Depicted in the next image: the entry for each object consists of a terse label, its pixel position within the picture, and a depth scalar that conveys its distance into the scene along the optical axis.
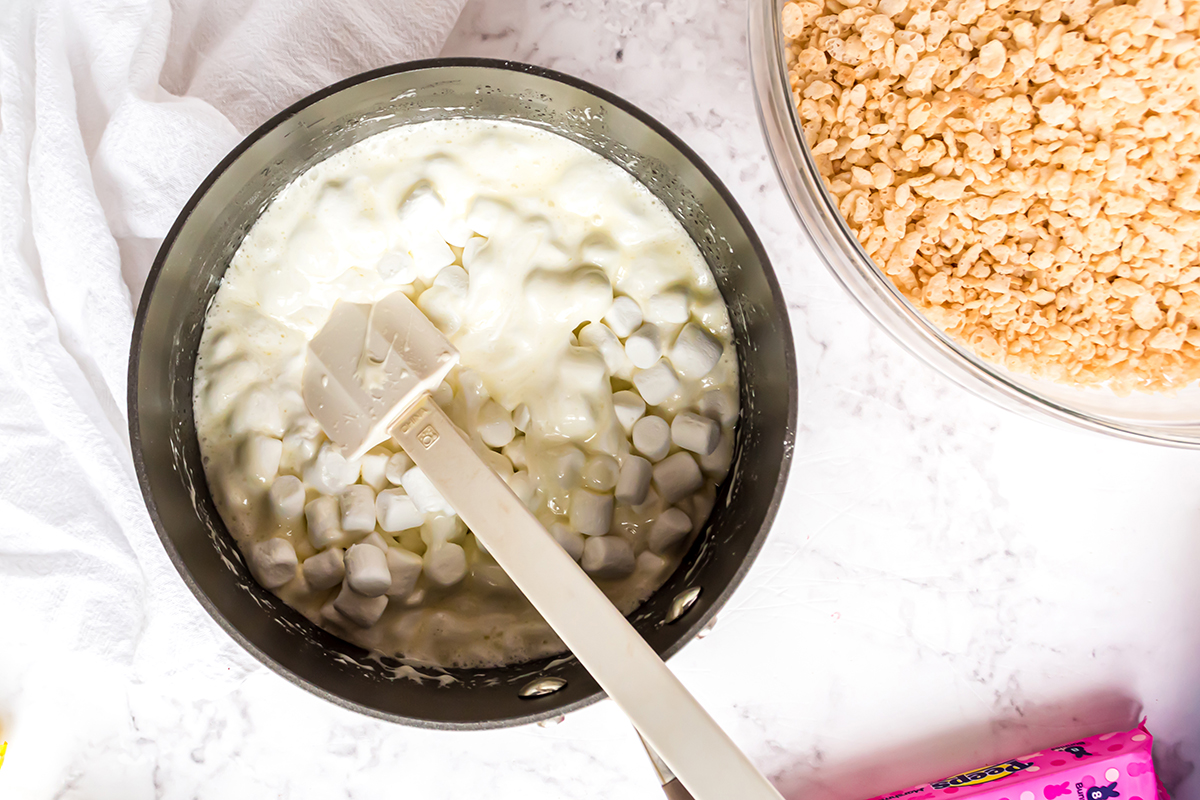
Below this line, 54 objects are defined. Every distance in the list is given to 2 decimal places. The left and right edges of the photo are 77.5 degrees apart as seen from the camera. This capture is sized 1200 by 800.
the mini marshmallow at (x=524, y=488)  0.63
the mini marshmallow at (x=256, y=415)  0.62
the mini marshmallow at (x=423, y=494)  0.62
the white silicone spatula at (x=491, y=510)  0.45
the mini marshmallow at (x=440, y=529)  0.63
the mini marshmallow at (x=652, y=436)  0.63
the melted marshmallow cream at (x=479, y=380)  0.61
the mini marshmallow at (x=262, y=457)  0.61
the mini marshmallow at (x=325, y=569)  0.61
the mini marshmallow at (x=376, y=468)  0.63
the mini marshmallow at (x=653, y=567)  0.62
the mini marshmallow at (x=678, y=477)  0.62
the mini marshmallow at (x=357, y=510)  0.63
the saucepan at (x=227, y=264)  0.53
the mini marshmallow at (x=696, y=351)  0.62
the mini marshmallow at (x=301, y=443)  0.62
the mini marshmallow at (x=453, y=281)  0.63
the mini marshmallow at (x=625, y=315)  0.63
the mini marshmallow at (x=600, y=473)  0.63
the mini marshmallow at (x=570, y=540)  0.62
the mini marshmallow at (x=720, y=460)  0.63
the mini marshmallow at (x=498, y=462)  0.61
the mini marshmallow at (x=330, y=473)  0.62
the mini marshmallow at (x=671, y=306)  0.62
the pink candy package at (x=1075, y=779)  0.67
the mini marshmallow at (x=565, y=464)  0.62
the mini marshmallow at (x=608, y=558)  0.61
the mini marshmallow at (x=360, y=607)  0.60
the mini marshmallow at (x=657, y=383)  0.63
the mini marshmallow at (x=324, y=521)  0.62
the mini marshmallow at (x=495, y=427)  0.63
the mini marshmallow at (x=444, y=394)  0.64
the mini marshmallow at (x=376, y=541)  0.62
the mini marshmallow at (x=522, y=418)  0.64
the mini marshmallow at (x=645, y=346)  0.62
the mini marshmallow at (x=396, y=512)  0.62
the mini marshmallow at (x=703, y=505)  0.63
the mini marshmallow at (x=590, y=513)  0.61
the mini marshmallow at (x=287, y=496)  0.62
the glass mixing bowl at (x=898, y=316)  0.56
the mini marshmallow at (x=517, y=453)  0.64
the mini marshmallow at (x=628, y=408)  0.63
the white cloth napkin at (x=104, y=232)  0.64
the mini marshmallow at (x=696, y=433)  0.62
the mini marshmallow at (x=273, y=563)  0.61
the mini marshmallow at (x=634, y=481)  0.62
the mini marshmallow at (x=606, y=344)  0.64
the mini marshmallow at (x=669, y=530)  0.62
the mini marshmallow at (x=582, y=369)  0.62
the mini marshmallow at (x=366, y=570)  0.60
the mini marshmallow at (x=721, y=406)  0.63
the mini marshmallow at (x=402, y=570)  0.62
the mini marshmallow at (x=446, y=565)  0.62
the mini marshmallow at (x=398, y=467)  0.63
